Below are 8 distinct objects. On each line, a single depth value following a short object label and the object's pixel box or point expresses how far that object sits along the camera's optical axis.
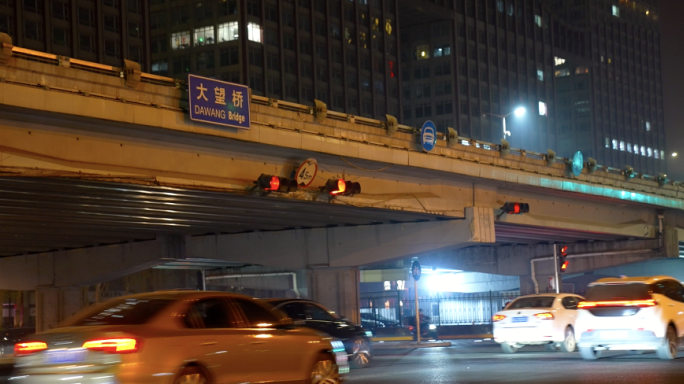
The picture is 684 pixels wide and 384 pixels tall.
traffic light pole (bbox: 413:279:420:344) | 30.88
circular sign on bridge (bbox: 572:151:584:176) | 35.59
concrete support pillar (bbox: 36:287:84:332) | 38.84
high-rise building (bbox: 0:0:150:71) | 80.06
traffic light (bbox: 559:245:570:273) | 38.13
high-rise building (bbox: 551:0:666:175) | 156.62
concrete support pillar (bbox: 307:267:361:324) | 31.77
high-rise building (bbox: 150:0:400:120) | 94.62
